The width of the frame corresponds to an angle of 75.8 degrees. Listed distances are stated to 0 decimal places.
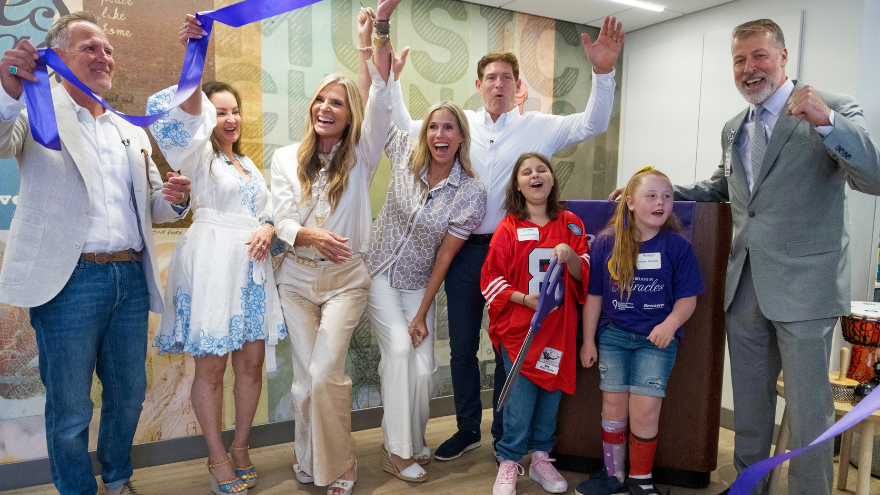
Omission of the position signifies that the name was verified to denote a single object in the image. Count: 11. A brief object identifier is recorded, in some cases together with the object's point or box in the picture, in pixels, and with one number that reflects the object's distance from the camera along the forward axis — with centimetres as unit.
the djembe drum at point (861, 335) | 277
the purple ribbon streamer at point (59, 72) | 185
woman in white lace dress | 239
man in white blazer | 206
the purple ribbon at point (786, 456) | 135
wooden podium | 262
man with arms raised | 294
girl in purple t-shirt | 246
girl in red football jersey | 257
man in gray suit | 220
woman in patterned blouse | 274
